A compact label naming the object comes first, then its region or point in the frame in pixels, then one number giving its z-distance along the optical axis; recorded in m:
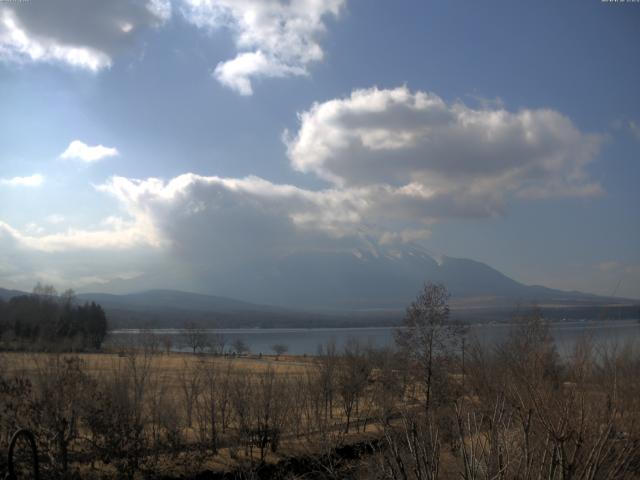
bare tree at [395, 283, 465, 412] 32.94
